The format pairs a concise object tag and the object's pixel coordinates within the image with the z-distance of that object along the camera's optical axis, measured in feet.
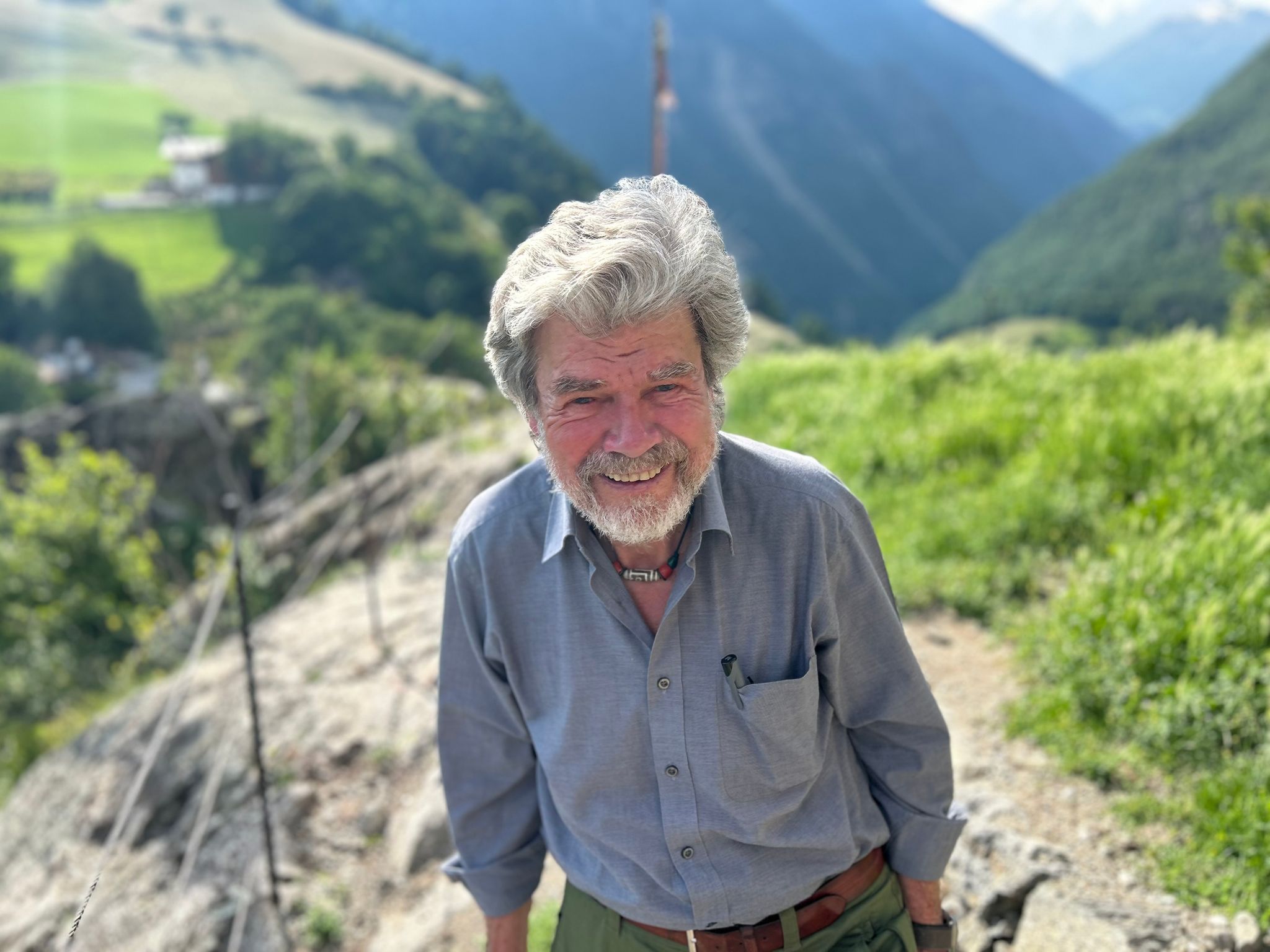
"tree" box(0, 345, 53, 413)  150.61
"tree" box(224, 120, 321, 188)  248.73
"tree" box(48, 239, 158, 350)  182.09
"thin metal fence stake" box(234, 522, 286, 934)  9.30
